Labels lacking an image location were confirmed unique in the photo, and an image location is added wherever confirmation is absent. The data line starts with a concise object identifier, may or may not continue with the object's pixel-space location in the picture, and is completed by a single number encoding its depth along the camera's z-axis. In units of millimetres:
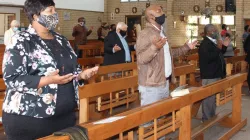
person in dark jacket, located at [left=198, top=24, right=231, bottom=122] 6059
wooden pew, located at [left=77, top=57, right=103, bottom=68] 7938
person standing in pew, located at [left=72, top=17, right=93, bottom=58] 12953
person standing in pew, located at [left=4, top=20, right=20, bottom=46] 9539
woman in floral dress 2529
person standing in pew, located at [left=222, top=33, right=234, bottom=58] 10159
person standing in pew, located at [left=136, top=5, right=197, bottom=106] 4160
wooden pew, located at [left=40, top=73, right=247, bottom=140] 2700
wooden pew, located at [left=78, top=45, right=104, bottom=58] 12521
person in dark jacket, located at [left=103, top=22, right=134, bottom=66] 7082
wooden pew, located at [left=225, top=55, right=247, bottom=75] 8816
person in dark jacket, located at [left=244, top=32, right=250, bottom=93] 8828
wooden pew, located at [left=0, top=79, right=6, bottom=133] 4755
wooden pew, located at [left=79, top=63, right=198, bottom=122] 4641
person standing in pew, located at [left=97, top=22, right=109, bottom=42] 18395
